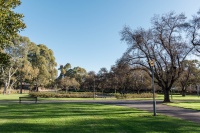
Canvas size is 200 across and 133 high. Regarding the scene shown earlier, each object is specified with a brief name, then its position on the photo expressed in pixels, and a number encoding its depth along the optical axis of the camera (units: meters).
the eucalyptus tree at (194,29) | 14.42
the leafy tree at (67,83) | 48.22
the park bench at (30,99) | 16.99
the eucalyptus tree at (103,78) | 46.98
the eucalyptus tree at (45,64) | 45.10
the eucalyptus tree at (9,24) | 7.05
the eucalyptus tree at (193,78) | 41.76
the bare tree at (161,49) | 19.46
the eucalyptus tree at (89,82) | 52.38
